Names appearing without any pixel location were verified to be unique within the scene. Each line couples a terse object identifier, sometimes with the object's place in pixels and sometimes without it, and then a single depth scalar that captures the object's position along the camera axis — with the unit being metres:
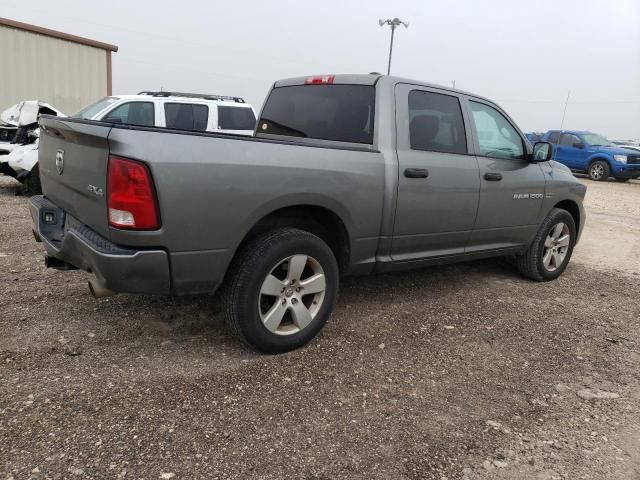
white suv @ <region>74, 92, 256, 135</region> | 8.04
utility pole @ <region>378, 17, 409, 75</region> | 26.21
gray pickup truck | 2.59
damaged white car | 7.70
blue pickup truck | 17.70
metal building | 12.12
